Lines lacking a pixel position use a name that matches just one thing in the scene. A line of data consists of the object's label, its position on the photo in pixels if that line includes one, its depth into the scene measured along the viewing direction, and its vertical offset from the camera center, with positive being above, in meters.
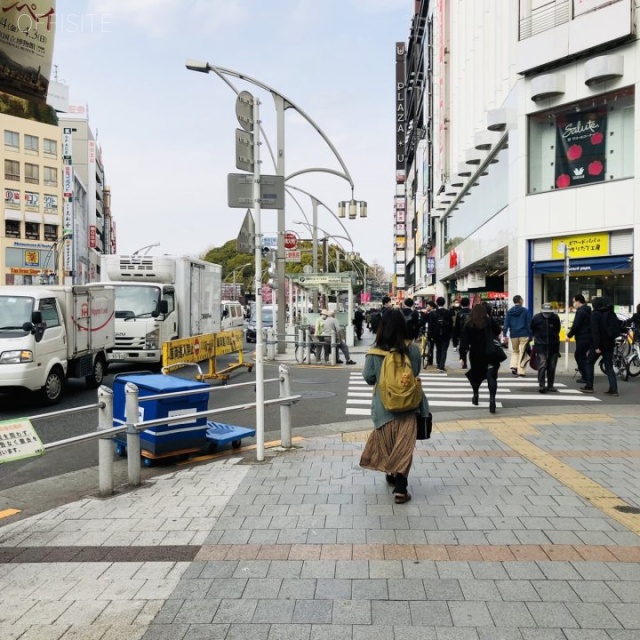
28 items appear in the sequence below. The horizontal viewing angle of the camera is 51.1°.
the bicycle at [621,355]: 14.53 -1.00
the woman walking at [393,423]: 5.56 -0.96
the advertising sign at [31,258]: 64.38 +5.25
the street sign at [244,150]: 7.11 +1.72
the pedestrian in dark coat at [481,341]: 10.55 -0.49
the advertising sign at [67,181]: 67.56 +13.35
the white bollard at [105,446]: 5.79 -1.16
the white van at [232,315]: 31.28 -0.19
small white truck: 11.06 -0.44
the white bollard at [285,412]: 7.68 -1.17
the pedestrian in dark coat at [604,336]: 12.10 -0.49
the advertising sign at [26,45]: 5.34 +2.21
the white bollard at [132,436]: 6.06 -1.13
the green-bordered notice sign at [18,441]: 4.66 -0.91
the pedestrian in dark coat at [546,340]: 12.34 -0.57
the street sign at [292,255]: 24.60 +2.08
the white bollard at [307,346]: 19.28 -1.04
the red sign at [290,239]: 28.92 +3.14
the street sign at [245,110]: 7.20 +2.18
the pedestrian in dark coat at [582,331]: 12.48 -0.41
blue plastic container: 6.93 -1.05
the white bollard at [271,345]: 21.27 -1.09
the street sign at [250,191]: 7.15 +1.30
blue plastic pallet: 7.69 -1.45
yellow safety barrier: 13.46 -0.88
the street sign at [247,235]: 7.22 +0.83
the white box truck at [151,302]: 17.33 +0.27
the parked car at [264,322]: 32.06 -0.57
